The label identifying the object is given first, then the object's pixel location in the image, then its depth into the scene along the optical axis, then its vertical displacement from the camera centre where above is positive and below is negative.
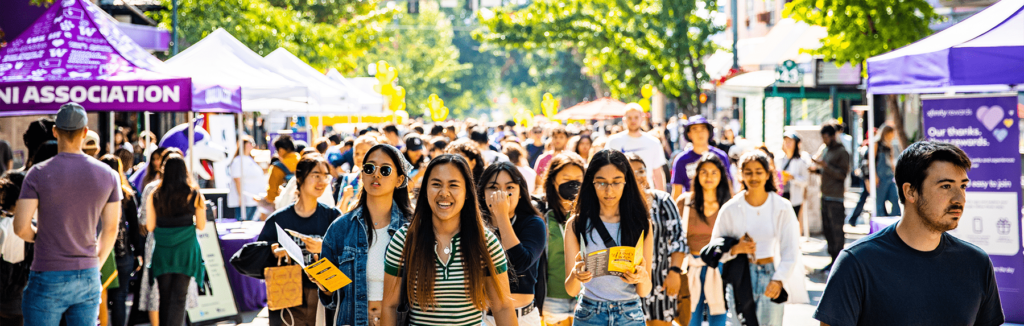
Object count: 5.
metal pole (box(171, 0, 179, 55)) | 18.19 +2.54
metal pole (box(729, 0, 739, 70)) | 21.97 +2.82
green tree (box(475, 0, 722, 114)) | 25.58 +3.42
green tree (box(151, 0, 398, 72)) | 19.11 +2.84
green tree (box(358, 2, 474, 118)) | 66.31 +7.35
